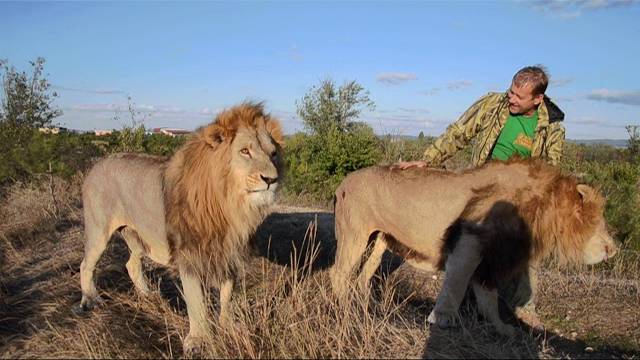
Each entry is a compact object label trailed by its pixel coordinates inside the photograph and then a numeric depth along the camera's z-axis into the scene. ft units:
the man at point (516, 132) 14.24
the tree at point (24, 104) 43.62
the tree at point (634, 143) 75.17
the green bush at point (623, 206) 26.63
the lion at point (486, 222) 12.68
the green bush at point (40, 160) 29.81
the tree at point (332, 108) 68.85
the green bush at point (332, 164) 38.09
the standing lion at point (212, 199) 11.51
